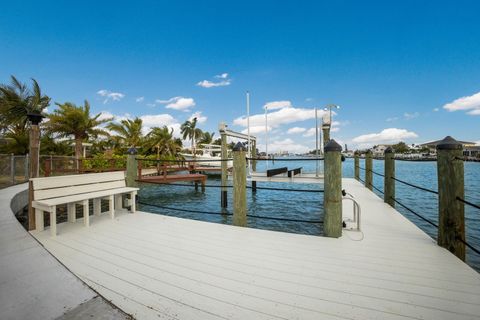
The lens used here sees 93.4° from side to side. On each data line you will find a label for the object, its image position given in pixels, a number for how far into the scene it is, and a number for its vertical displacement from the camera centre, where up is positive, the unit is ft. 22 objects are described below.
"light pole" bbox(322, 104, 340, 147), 31.93 +4.20
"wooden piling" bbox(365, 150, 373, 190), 24.17 -1.25
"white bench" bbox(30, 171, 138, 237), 11.22 -1.77
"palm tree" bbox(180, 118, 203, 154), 154.71 +20.47
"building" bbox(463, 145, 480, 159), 196.21 +1.52
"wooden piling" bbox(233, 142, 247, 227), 12.92 -1.66
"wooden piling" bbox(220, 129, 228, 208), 31.94 -1.76
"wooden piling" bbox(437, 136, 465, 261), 8.68 -1.59
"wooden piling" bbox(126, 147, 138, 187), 16.71 -0.53
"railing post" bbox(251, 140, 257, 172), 60.89 +3.17
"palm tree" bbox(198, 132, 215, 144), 181.64 +17.62
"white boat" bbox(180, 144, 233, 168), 78.49 +0.66
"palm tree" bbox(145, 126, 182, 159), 87.40 +7.57
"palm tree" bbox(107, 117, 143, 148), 80.74 +10.23
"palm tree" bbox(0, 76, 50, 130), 51.44 +14.17
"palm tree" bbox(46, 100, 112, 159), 55.88 +10.02
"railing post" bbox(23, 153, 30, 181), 31.58 -0.55
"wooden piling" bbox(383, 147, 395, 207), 16.88 -1.57
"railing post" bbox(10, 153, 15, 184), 29.57 -1.00
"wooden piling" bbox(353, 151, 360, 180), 30.66 -1.18
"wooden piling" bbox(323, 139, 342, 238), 10.66 -1.63
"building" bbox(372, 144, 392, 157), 342.60 +13.38
